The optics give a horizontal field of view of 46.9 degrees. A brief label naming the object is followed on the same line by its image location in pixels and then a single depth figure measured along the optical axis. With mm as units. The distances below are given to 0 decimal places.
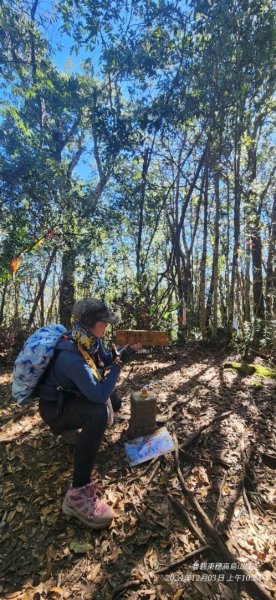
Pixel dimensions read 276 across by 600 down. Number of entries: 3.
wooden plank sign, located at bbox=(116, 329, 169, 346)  2701
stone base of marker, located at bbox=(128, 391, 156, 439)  2658
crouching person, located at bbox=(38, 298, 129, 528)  1986
